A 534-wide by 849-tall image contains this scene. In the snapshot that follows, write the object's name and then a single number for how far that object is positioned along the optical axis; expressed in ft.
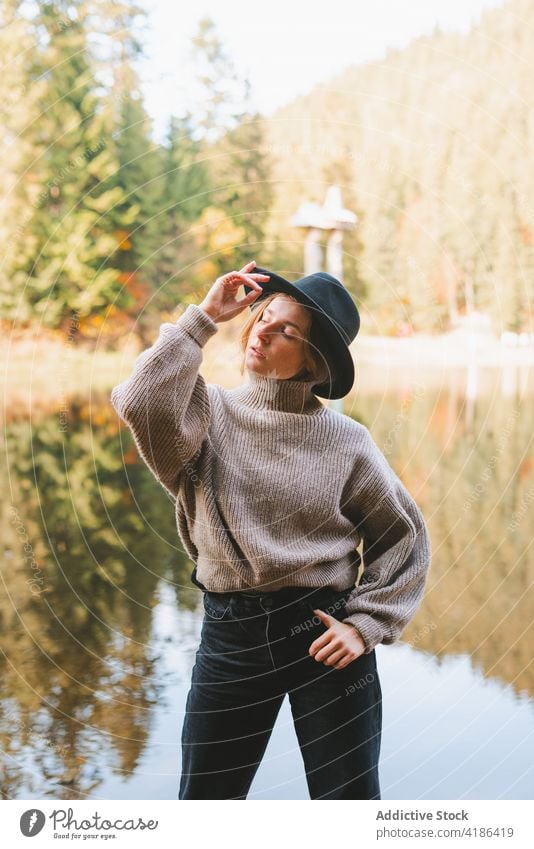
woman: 4.93
